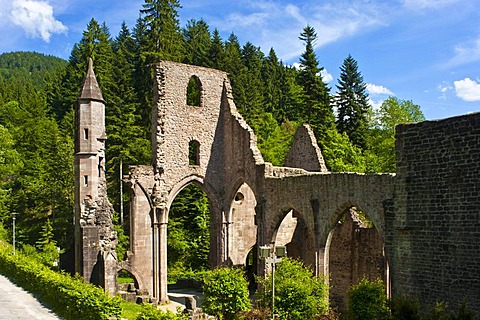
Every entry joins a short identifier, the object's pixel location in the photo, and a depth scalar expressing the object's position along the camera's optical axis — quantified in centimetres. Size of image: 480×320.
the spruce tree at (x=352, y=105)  4338
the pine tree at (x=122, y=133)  3769
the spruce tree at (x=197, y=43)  4581
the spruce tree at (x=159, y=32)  3572
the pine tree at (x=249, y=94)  4253
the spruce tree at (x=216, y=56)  4403
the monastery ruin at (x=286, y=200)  1359
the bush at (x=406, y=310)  1206
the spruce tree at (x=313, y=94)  4053
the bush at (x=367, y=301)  1383
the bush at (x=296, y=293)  1512
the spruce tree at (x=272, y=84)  5172
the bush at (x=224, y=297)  1600
